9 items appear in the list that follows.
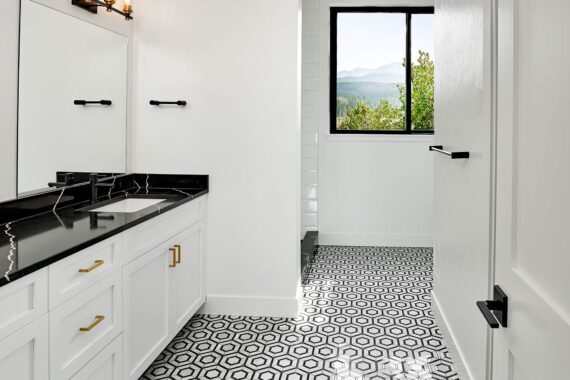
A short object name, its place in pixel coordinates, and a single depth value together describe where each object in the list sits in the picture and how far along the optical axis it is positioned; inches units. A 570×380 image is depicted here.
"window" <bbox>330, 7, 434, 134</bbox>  209.0
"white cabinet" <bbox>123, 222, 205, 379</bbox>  86.1
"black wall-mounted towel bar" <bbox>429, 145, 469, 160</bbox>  90.4
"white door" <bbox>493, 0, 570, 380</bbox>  28.5
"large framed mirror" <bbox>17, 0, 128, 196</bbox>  88.2
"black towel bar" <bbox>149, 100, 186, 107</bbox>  126.8
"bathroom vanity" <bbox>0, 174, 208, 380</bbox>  57.3
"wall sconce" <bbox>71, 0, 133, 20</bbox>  105.0
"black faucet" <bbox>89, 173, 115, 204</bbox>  105.2
